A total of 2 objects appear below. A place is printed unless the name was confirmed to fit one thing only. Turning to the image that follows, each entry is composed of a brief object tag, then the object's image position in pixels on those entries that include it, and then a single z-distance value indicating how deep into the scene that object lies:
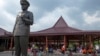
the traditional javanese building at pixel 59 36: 12.67
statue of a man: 3.17
